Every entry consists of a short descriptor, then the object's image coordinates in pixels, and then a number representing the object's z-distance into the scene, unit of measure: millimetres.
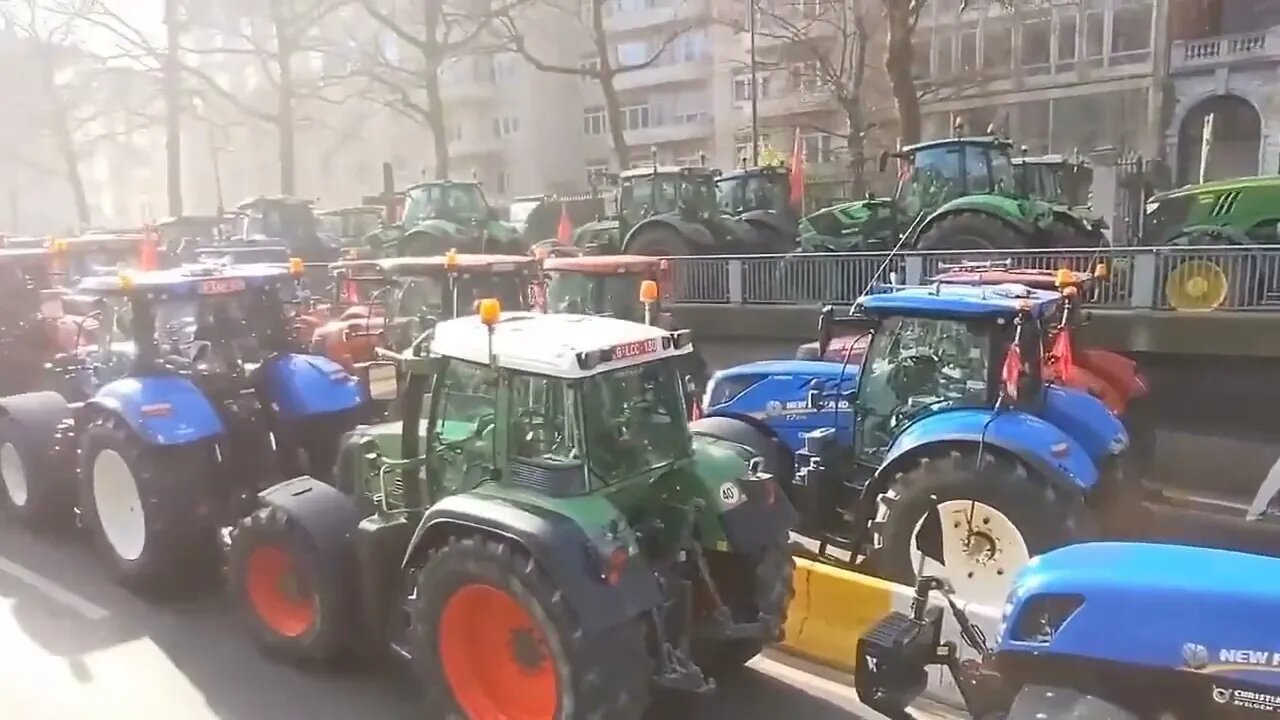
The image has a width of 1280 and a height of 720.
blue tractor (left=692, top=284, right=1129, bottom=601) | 5367
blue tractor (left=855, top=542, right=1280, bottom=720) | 3324
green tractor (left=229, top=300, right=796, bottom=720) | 4055
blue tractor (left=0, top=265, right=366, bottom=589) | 6168
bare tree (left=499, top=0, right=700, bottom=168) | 21875
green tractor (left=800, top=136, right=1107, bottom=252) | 10984
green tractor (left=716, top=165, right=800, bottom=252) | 15712
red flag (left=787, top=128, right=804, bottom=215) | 15570
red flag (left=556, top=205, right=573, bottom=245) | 15906
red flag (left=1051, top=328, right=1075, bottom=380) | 6305
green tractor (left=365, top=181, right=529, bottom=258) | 15445
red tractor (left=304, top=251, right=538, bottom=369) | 9609
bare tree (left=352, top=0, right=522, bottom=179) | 22641
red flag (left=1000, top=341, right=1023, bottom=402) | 5602
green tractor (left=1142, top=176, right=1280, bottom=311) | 9500
